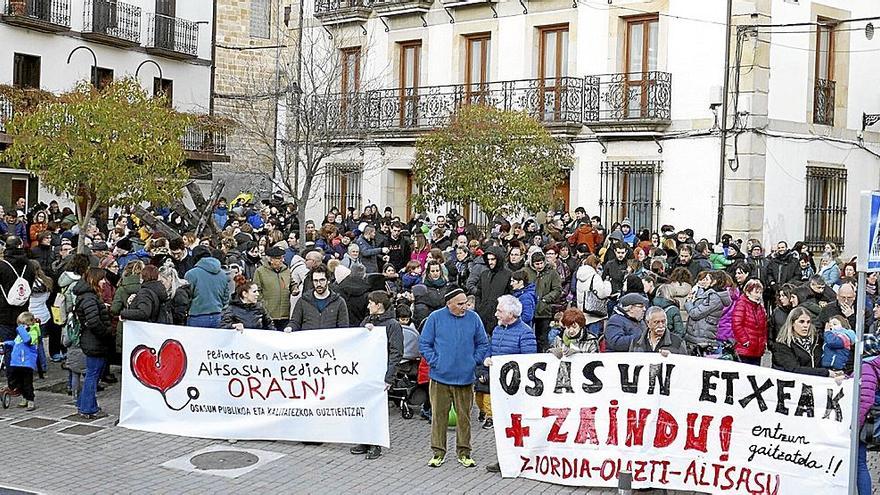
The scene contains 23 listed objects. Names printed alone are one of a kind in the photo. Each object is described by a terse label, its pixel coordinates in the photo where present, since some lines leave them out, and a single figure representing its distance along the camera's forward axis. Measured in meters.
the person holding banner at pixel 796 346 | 10.43
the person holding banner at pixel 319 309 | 11.62
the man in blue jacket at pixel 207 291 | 12.94
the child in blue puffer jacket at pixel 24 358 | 12.24
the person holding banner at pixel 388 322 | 11.67
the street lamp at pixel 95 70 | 32.62
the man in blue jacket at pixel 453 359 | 10.37
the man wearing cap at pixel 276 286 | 13.89
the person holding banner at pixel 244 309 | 12.20
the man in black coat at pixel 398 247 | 19.69
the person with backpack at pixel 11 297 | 12.88
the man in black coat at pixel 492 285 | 14.26
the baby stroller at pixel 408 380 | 12.46
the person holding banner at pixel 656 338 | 9.99
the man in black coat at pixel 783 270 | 17.97
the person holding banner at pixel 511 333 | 10.62
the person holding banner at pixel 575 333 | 10.41
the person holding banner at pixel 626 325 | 10.63
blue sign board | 8.01
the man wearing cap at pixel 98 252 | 13.93
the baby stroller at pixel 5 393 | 12.49
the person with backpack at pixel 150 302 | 11.78
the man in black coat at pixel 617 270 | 15.61
